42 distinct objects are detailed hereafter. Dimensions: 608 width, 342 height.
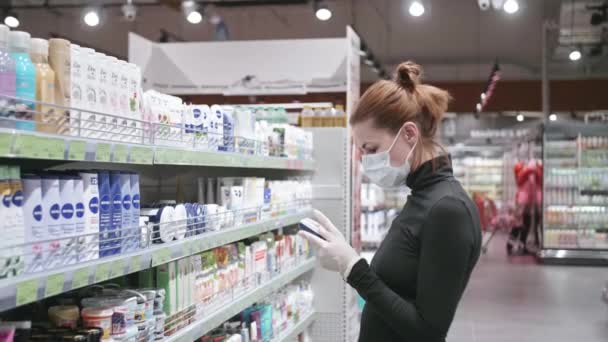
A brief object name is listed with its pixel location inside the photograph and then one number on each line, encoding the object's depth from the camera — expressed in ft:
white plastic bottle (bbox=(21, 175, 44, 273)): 6.19
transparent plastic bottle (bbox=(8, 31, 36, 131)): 6.19
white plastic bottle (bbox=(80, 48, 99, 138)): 7.41
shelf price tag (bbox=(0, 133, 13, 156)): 5.49
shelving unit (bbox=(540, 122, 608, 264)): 43.96
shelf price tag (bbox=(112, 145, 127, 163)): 7.30
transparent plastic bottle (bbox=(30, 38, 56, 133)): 6.54
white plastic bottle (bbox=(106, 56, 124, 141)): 7.99
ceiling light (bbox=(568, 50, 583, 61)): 46.62
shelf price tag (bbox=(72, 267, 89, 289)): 6.46
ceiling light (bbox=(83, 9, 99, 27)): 35.04
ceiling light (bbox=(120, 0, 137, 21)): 36.88
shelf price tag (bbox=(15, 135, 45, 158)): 5.68
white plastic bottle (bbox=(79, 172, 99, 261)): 7.00
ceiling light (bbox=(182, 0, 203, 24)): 35.78
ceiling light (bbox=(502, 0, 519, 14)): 30.73
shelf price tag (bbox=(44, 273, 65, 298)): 6.03
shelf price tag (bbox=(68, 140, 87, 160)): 6.49
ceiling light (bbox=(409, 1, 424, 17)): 29.63
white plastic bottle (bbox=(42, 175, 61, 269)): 6.48
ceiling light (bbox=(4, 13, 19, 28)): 38.82
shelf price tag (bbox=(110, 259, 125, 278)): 7.17
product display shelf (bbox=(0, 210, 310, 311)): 5.61
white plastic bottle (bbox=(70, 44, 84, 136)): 7.20
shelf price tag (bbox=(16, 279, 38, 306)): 5.62
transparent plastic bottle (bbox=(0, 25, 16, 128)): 6.04
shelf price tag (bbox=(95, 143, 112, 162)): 6.91
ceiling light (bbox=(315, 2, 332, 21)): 36.63
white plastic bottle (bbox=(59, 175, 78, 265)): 6.71
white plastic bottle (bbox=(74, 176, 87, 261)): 6.89
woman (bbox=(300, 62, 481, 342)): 6.62
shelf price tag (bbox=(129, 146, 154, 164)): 7.72
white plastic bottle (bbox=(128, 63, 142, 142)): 8.45
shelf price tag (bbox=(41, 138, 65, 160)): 6.10
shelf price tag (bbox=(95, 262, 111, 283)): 6.86
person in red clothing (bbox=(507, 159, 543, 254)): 46.57
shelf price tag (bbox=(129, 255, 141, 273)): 7.59
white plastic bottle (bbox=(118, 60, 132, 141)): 8.21
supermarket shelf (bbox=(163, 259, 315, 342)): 9.51
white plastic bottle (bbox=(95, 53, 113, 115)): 7.78
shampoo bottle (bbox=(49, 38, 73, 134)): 7.04
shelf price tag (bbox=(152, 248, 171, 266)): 8.18
